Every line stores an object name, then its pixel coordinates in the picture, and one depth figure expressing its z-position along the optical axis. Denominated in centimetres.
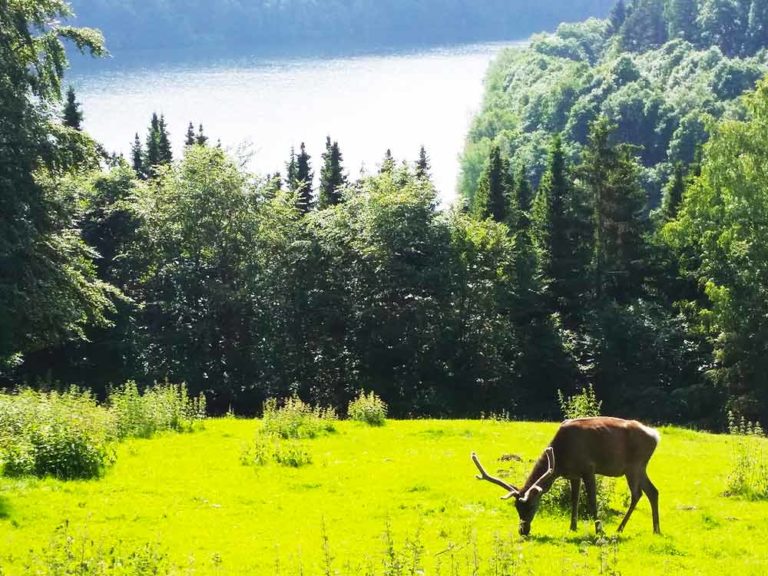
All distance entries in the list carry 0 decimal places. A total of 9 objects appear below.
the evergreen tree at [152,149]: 9025
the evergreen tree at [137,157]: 9259
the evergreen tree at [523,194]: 8744
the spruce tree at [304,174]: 9325
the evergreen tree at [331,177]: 8250
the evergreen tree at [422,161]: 9656
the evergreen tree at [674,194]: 7475
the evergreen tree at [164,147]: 9280
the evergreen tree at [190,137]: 10464
